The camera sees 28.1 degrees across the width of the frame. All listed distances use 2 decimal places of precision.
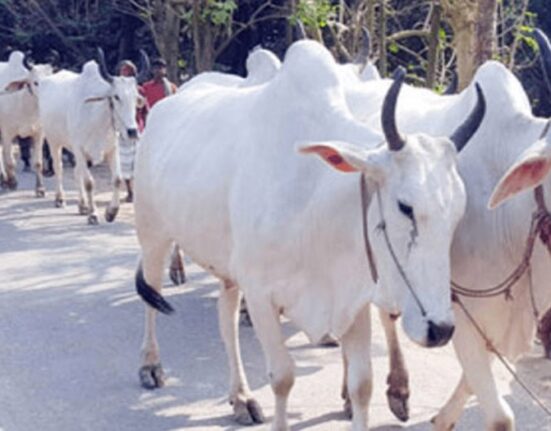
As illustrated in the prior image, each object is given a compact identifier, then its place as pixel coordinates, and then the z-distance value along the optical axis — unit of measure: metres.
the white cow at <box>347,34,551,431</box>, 4.10
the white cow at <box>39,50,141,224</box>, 10.78
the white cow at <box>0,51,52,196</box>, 13.70
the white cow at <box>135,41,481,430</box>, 3.63
